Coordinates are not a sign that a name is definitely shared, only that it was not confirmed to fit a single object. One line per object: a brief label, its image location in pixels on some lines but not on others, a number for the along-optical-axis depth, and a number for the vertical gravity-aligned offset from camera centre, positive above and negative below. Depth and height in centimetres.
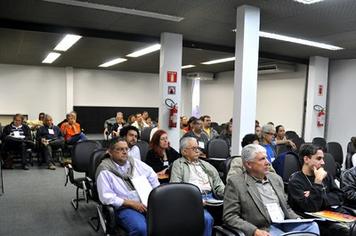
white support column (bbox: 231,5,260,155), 440 +40
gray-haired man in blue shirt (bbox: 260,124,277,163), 444 -54
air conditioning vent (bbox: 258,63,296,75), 932 +99
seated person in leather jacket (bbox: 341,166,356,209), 316 -85
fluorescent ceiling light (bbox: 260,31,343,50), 590 +122
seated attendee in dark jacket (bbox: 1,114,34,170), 693 -105
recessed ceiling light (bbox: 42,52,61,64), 896 +114
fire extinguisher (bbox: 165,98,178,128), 611 -27
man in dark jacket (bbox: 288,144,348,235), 266 -78
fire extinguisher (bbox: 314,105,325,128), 819 -34
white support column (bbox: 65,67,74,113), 1211 +23
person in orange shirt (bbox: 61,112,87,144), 761 -82
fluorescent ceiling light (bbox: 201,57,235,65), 927 +119
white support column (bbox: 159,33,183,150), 606 +46
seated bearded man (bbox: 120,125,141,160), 402 -54
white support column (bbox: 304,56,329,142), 812 +26
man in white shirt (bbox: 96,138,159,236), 255 -80
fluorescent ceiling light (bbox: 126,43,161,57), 743 +119
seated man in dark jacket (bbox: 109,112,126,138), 838 -72
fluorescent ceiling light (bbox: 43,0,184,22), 438 +128
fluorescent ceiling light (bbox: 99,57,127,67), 990 +115
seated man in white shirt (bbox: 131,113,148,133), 879 -73
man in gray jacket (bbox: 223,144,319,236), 230 -77
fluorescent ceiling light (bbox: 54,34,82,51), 650 +120
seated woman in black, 392 -72
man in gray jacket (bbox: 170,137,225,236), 318 -76
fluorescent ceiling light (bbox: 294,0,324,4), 396 +127
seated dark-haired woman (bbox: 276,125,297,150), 570 -68
